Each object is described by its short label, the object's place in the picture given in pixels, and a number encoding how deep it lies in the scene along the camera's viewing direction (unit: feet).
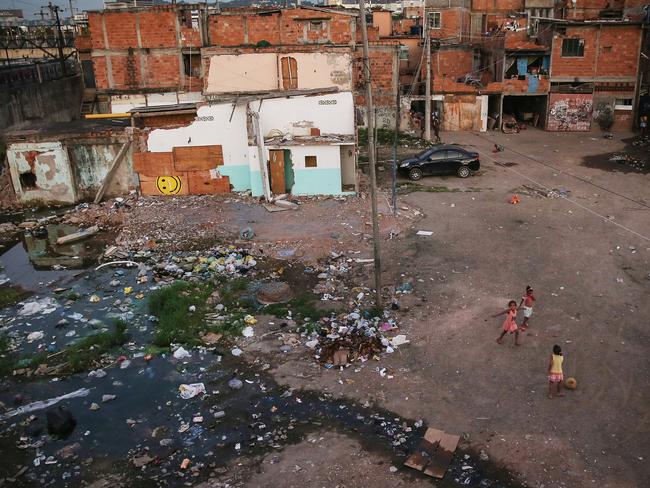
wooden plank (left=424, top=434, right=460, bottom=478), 25.98
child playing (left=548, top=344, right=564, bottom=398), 29.73
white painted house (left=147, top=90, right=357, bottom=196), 65.98
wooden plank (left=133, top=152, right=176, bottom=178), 69.72
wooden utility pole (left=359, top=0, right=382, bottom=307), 35.06
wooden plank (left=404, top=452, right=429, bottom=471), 26.32
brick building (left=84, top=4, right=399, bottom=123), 104.47
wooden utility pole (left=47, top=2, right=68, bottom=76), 120.06
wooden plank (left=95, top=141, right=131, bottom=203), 69.26
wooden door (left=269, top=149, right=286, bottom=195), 65.98
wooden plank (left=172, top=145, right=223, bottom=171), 69.72
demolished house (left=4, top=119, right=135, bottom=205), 68.18
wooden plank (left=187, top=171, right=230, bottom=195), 70.54
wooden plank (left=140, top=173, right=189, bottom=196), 70.38
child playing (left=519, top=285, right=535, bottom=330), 36.06
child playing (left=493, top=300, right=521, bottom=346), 34.73
